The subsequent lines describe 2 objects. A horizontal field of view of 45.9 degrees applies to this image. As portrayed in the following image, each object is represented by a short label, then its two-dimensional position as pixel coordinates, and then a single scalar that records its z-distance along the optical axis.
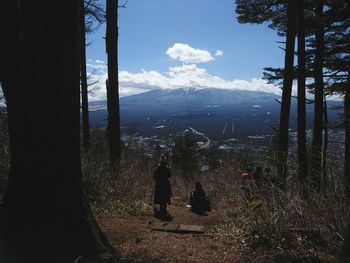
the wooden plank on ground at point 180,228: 8.47
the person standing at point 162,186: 11.36
